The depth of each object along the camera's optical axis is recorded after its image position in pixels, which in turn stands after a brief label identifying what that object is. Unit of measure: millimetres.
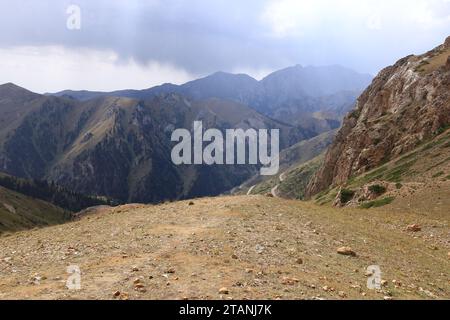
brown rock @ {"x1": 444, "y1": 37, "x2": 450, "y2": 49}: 122088
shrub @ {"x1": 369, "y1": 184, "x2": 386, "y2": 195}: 57328
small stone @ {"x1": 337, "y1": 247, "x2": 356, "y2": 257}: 23938
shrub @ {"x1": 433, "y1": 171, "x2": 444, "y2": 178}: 59172
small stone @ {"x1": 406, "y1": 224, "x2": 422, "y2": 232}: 34250
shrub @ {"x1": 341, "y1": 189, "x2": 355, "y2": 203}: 65781
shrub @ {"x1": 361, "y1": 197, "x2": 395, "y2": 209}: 51062
